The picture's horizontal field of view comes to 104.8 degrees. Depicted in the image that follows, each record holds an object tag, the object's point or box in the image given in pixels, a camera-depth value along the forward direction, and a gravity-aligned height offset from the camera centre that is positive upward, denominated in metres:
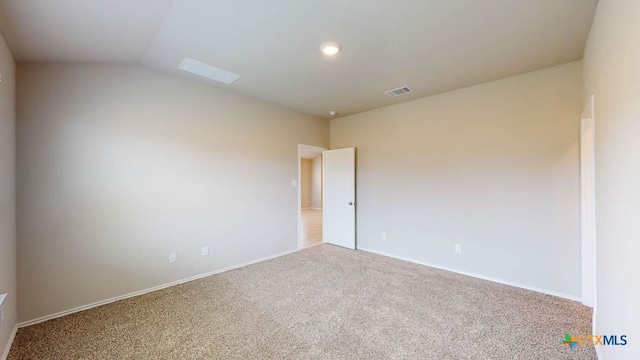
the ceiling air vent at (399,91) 3.49 +1.32
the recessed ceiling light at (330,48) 2.34 +1.30
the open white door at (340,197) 4.74 -0.33
